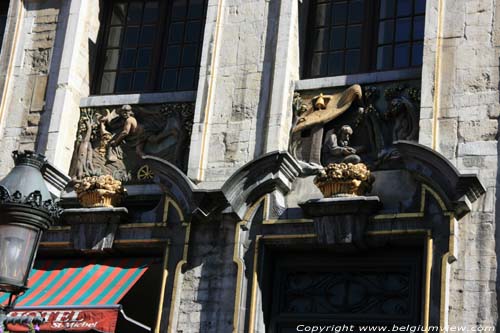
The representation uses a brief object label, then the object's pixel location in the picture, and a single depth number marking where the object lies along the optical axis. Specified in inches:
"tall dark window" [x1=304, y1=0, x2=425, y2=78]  606.5
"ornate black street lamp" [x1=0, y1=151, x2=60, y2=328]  366.3
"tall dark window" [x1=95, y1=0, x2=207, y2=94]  657.6
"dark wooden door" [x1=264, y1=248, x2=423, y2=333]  532.7
